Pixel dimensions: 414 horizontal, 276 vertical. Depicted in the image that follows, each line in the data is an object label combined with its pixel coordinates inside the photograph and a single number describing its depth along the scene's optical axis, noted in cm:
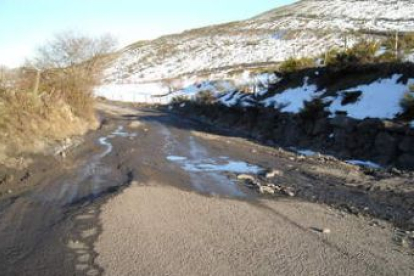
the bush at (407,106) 1351
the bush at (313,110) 1777
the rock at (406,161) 1172
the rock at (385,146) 1274
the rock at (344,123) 1511
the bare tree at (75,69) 2225
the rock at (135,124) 2295
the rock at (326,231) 648
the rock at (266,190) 914
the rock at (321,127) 1642
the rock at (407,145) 1210
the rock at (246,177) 1048
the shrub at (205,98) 3211
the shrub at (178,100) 4011
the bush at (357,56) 2005
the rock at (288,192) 902
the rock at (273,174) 1088
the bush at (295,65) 2534
